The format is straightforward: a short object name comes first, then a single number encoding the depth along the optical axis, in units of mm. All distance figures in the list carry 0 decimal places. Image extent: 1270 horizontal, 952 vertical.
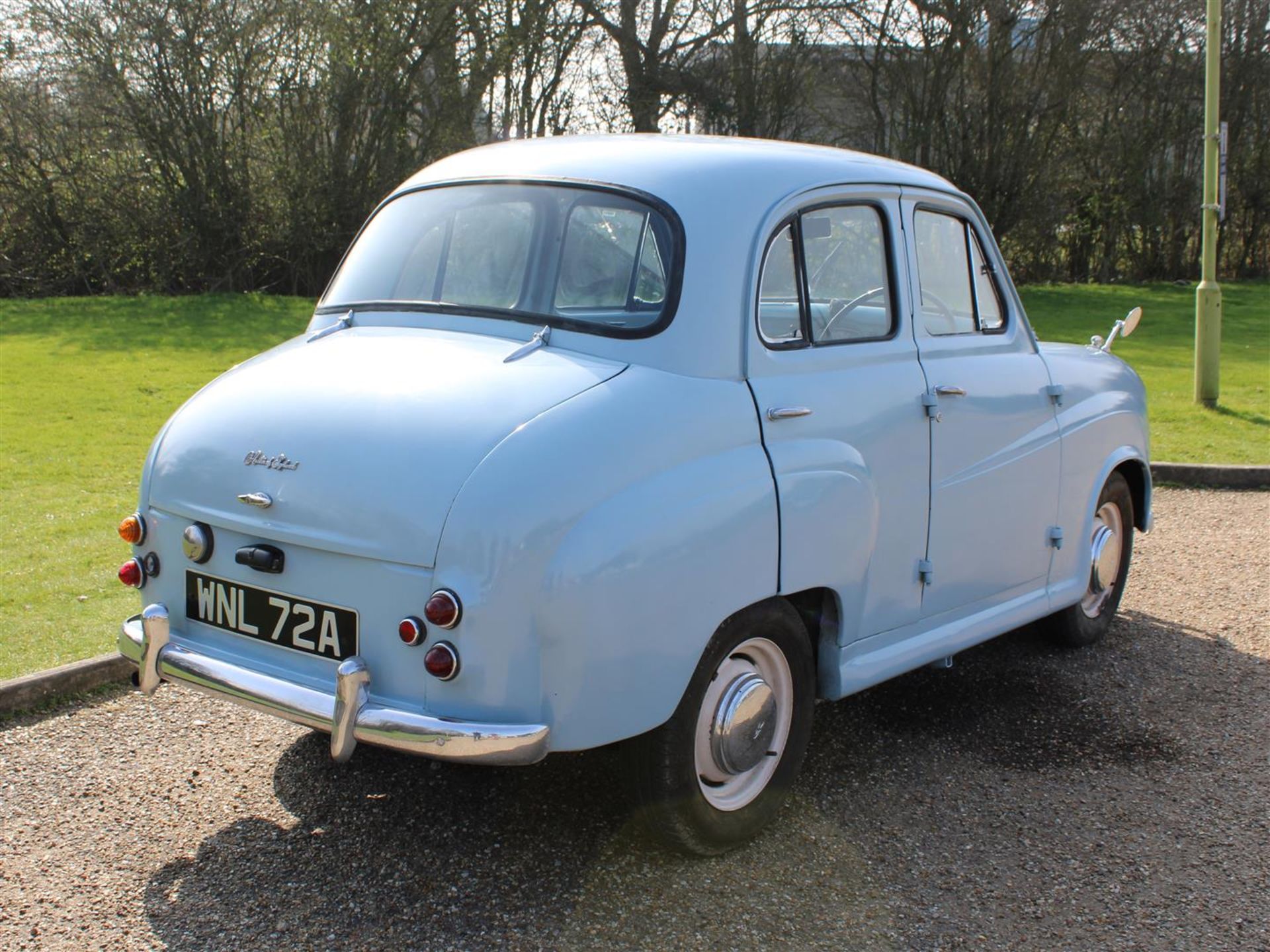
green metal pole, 10609
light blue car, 3111
